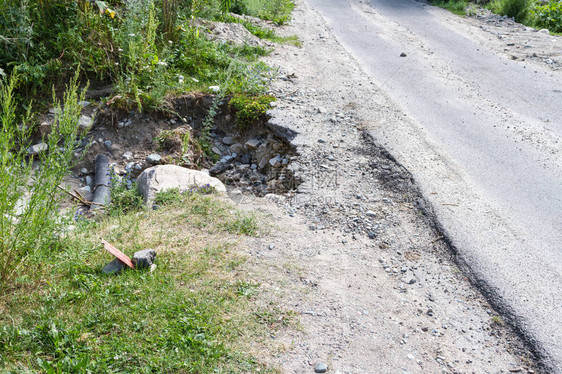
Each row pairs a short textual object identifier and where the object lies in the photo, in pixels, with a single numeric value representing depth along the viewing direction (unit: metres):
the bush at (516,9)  10.99
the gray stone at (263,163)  5.19
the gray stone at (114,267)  3.05
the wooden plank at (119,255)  3.06
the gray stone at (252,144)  5.44
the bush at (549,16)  10.41
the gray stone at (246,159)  5.44
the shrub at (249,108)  5.62
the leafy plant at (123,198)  4.23
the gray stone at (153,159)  5.23
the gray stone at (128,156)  5.42
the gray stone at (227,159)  5.47
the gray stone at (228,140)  5.75
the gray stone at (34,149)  5.27
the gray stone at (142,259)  3.09
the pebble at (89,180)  5.23
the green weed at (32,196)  2.64
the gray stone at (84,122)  5.51
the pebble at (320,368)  2.49
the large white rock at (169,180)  4.27
